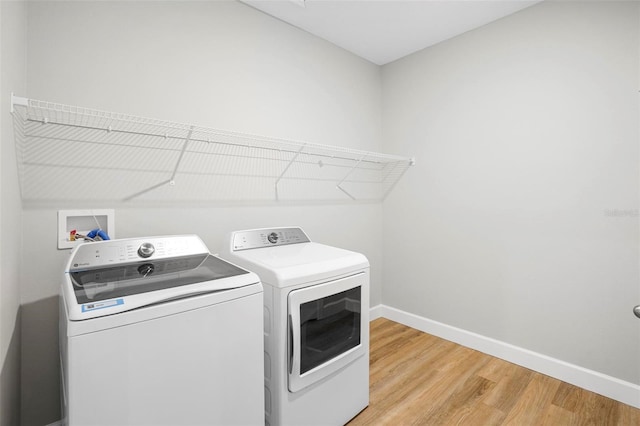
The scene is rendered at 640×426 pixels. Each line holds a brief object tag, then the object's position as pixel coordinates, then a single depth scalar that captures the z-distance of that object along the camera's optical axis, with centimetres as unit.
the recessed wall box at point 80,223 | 149
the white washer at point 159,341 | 92
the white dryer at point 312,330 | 140
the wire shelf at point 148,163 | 145
